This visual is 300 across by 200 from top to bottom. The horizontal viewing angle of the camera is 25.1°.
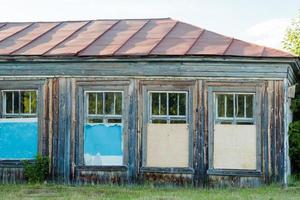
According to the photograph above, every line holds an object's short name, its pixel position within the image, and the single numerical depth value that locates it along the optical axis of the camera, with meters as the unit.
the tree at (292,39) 26.38
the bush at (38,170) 16.64
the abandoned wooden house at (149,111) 16.06
